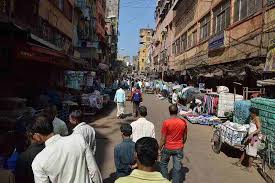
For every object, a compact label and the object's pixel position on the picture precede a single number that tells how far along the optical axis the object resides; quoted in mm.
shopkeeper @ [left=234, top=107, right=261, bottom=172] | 4822
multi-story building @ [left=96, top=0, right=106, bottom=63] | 26125
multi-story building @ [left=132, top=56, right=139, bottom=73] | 77981
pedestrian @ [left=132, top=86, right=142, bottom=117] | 10038
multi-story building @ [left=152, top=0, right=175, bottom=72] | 28455
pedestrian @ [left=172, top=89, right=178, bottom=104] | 15097
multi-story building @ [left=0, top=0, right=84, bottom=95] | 5138
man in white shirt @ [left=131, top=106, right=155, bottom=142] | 3422
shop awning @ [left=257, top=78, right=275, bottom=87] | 6583
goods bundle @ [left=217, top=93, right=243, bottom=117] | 9351
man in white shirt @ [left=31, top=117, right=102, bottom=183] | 1973
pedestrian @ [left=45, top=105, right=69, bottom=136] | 3410
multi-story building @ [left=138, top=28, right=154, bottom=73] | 69702
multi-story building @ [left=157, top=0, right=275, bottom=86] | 8860
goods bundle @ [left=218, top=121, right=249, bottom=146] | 5274
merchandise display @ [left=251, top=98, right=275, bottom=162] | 5142
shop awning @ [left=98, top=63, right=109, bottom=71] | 22660
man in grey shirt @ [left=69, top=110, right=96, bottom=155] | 2869
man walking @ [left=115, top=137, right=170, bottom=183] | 1490
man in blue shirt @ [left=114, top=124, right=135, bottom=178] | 2815
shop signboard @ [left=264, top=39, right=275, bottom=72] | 7434
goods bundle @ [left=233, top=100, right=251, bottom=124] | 6709
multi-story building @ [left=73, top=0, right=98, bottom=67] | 17337
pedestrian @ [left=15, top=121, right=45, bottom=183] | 2119
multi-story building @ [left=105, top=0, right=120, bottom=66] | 39226
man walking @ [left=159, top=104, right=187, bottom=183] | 3578
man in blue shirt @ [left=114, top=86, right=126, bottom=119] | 9809
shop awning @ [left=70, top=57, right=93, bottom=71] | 9489
